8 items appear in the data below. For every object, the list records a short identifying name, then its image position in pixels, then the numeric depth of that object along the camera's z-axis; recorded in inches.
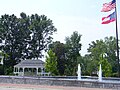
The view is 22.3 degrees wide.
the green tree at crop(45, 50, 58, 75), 2078.0
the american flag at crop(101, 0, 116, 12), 1156.5
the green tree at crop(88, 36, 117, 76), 2263.3
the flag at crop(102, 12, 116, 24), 1160.1
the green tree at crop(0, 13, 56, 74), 2780.5
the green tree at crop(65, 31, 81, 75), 2455.2
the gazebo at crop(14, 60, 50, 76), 2075.5
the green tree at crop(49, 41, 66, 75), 2466.8
